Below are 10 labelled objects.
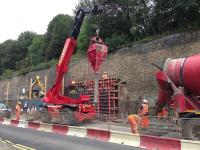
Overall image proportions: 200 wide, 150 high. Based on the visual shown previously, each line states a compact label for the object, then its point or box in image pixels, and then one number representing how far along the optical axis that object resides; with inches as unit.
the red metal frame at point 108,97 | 498.1
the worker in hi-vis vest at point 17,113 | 534.6
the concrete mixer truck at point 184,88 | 247.8
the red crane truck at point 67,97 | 435.1
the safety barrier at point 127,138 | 189.7
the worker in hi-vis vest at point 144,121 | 278.7
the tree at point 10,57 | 1543.6
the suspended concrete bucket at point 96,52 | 410.6
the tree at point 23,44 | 1493.5
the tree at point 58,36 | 1074.5
